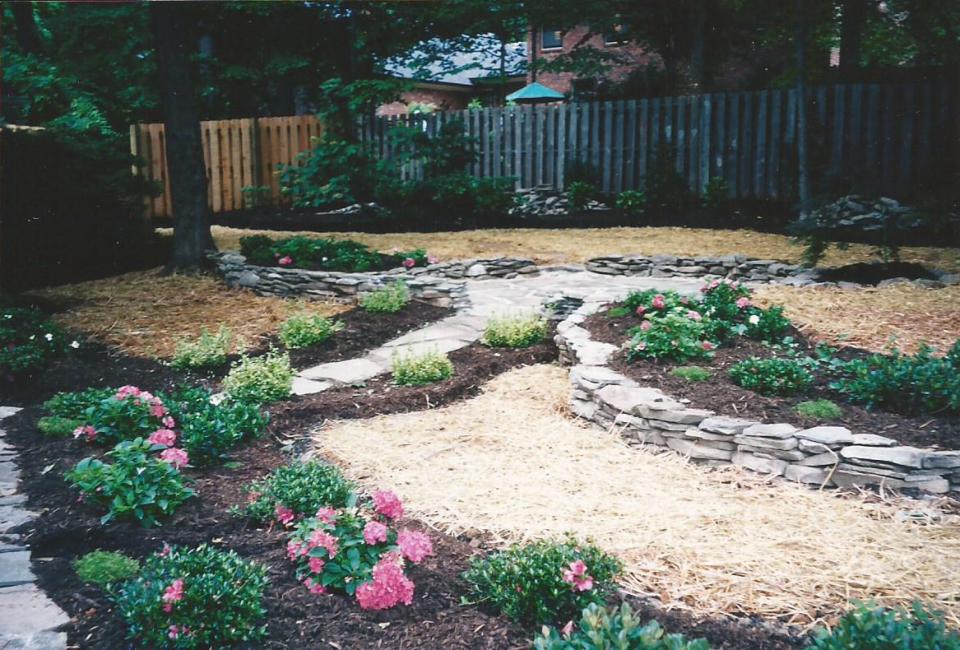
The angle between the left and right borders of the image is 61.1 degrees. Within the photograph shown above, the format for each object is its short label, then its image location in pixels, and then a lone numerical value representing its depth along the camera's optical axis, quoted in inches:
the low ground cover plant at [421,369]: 215.2
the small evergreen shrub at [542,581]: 104.3
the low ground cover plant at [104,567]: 109.7
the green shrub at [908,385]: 163.5
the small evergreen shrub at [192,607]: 95.4
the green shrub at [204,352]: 231.1
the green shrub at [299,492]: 128.1
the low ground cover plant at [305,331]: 247.1
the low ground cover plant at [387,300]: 280.5
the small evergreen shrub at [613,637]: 84.2
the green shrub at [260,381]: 193.5
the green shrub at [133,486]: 125.4
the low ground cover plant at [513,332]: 247.0
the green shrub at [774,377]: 178.1
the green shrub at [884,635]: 85.0
